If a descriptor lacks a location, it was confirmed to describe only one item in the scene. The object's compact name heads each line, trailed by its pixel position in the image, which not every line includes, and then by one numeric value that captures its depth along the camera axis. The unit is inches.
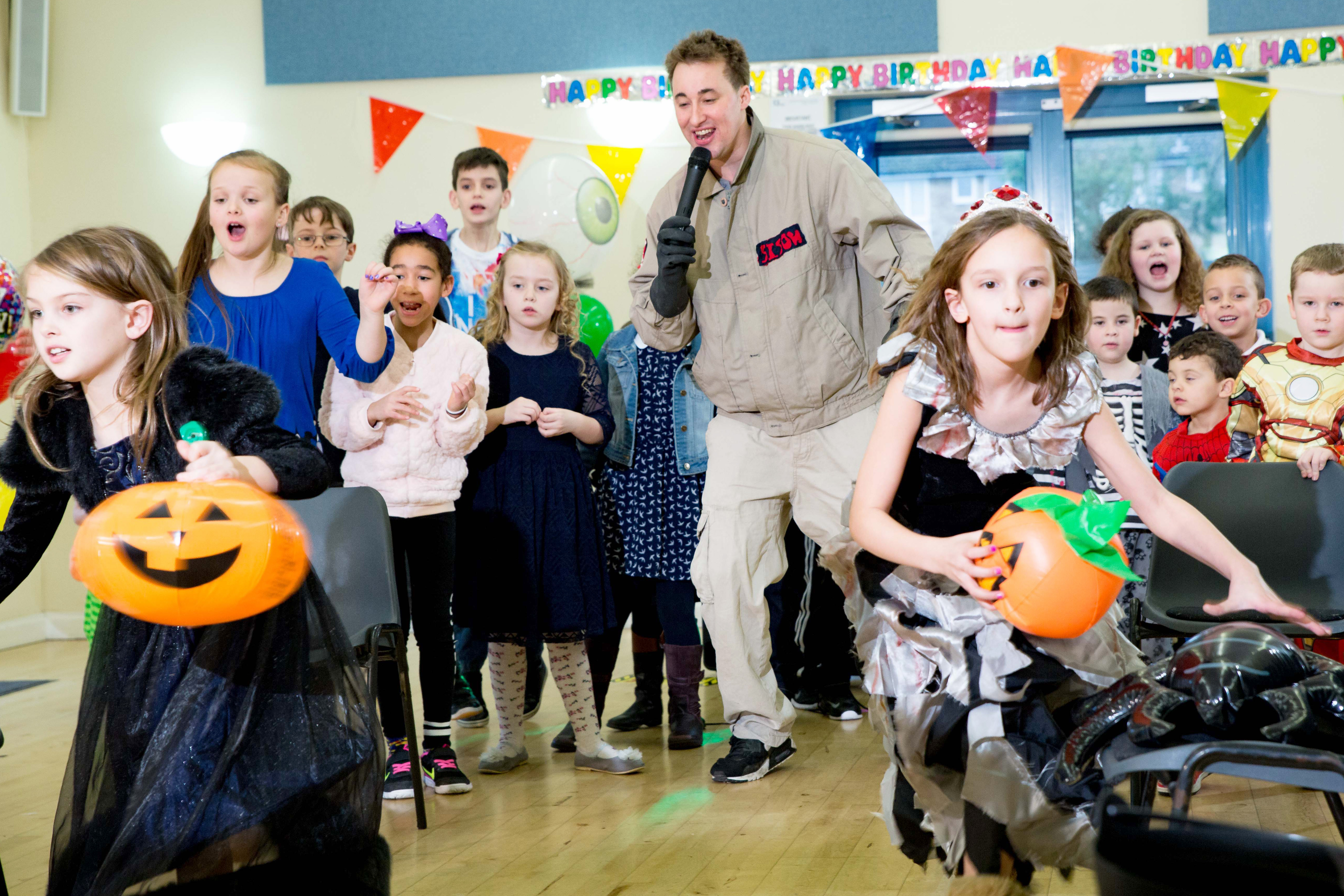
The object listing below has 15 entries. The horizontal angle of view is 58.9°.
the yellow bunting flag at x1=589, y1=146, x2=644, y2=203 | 209.0
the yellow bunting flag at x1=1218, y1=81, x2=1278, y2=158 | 192.9
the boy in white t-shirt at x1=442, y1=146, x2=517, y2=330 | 159.2
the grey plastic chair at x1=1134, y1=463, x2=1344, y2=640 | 98.7
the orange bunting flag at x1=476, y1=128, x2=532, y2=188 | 212.4
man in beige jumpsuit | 113.2
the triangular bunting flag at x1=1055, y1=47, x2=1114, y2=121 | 196.5
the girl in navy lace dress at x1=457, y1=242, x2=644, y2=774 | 119.1
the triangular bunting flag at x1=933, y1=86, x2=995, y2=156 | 199.6
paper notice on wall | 206.8
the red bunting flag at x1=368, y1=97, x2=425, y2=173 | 215.6
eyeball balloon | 187.8
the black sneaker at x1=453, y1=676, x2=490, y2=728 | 147.9
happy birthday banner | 192.4
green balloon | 166.9
